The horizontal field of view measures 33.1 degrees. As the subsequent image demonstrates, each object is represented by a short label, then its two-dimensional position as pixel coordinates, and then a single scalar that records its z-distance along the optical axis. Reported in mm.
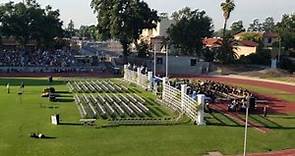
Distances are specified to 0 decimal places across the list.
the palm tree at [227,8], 81062
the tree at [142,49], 83688
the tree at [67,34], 97975
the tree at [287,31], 84375
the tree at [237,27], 129250
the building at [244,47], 84562
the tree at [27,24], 78938
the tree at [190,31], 78625
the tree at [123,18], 74188
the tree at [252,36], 101412
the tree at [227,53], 77062
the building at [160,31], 99812
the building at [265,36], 103012
